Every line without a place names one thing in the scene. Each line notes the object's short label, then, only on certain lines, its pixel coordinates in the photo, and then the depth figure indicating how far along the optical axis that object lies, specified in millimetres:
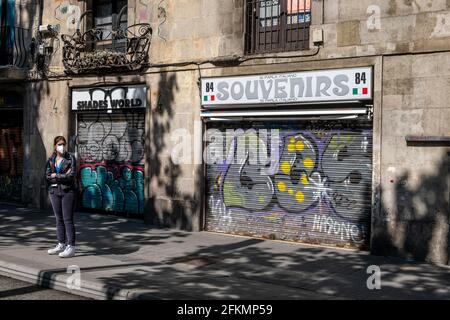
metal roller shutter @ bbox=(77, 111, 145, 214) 13516
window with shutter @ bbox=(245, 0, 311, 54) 11148
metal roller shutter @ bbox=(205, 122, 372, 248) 10391
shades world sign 13297
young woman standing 9000
